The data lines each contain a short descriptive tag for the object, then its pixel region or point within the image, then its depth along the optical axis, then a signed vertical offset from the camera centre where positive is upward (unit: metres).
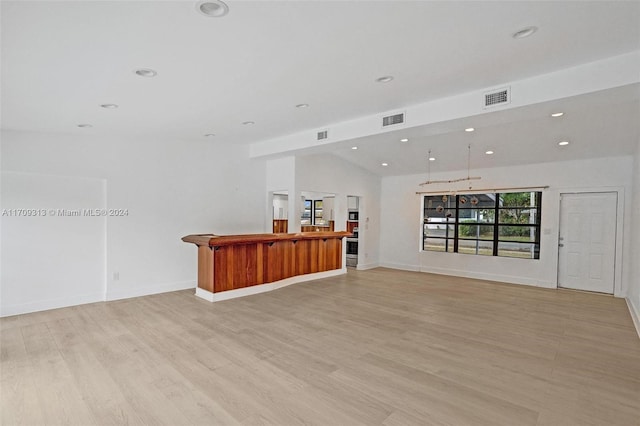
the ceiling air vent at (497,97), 3.51 +1.18
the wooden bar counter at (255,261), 5.45 -1.00
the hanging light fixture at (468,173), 6.95 +0.88
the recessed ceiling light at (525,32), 2.43 +1.29
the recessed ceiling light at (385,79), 3.30 +1.27
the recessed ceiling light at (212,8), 2.05 +1.21
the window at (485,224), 7.25 -0.31
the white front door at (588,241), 6.39 -0.55
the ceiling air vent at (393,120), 4.38 +1.16
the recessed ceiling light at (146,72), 2.99 +1.17
